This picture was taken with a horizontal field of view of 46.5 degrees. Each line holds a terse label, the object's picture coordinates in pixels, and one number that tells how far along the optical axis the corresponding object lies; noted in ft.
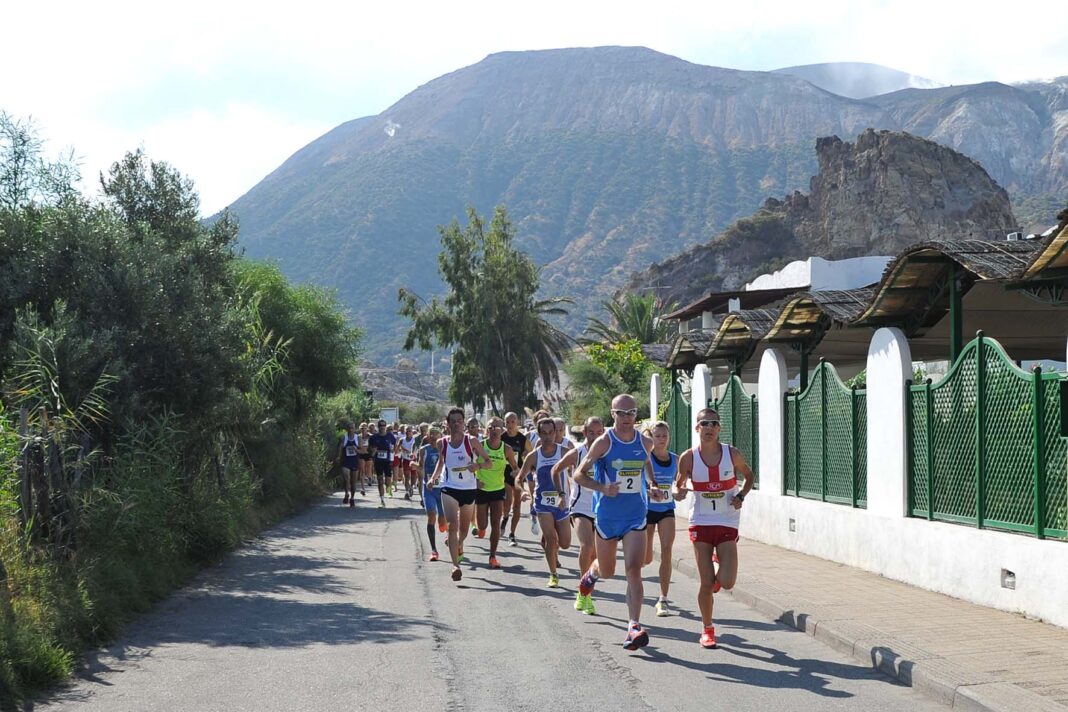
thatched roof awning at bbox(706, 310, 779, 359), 68.13
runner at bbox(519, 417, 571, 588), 44.60
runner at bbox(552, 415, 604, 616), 37.22
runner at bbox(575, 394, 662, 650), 32.24
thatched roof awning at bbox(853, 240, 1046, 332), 41.99
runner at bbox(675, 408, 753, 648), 32.48
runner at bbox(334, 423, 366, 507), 93.56
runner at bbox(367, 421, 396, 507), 99.86
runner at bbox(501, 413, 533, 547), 60.03
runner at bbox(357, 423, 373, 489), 99.96
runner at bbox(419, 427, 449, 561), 52.25
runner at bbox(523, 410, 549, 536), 49.19
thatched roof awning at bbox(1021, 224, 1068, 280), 35.72
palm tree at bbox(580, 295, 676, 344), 201.77
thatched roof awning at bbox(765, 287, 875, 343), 55.42
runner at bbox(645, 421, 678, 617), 38.42
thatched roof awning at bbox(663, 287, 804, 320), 180.55
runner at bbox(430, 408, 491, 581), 47.32
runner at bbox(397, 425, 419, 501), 111.65
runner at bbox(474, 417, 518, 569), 49.49
